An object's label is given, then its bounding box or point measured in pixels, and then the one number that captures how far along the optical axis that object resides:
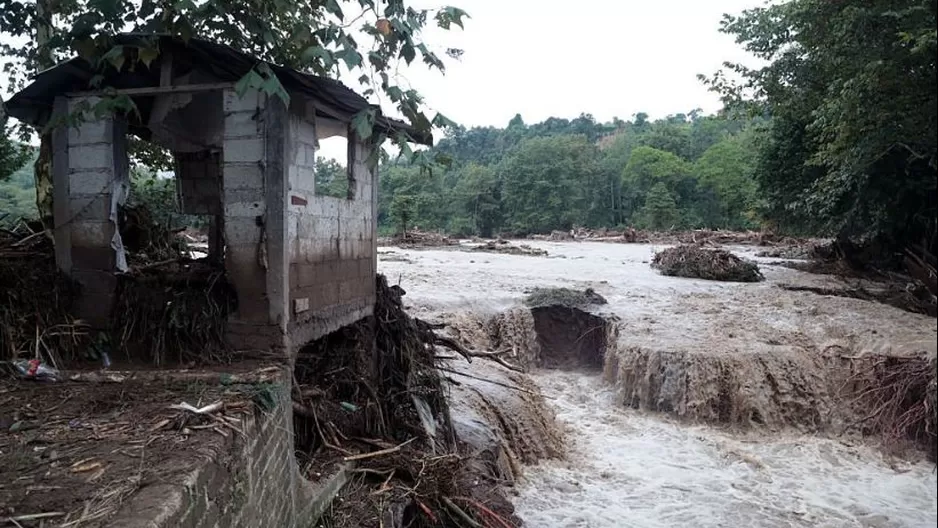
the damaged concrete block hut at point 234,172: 5.00
